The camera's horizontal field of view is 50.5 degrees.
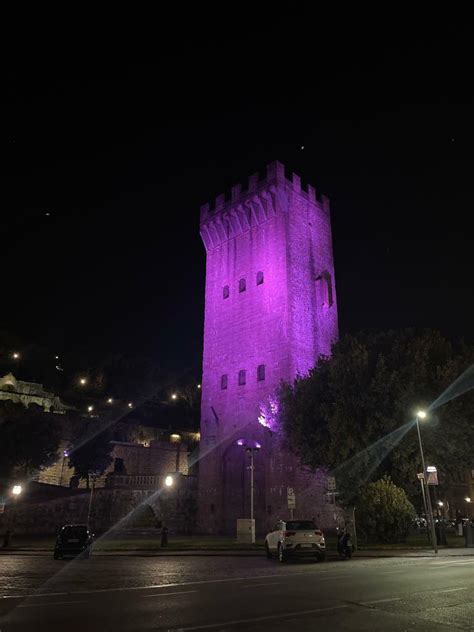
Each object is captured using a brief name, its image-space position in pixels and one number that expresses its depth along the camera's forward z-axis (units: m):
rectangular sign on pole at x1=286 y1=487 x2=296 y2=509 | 25.12
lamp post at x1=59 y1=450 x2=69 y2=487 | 55.98
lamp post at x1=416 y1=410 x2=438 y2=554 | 22.99
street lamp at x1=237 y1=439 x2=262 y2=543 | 37.81
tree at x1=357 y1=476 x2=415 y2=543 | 25.56
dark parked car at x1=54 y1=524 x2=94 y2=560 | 21.00
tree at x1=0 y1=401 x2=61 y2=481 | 49.41
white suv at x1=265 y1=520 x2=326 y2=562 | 18.48
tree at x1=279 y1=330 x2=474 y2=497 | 27.77
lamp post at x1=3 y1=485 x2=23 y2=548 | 26.36
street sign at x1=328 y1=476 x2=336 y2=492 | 25.69
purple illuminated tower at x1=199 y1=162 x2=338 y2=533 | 36.31
